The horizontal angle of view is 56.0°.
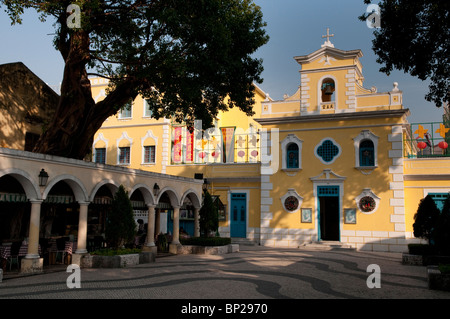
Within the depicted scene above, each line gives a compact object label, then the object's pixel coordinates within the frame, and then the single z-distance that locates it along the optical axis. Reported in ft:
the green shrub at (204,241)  63.57
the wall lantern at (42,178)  42.14
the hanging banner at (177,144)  93.86
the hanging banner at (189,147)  93.97
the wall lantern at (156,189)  59.62
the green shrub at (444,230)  40.63
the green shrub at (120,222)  48.11
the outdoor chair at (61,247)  50.71
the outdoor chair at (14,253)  44.80
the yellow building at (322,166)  73.15
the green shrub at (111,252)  47.46
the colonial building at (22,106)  58.13
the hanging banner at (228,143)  93.09
